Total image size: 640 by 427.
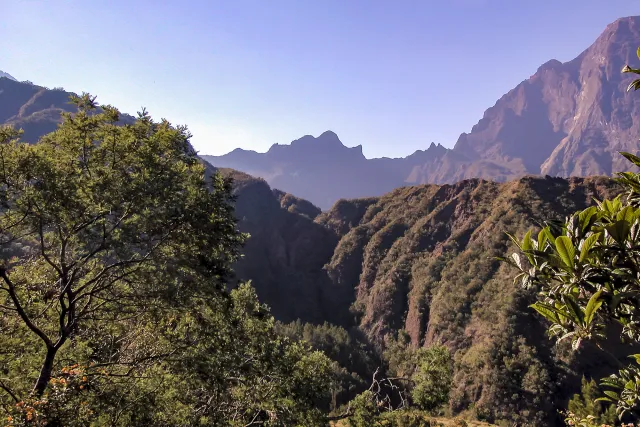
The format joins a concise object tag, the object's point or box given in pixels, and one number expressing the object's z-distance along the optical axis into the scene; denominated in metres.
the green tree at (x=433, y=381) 11.12
